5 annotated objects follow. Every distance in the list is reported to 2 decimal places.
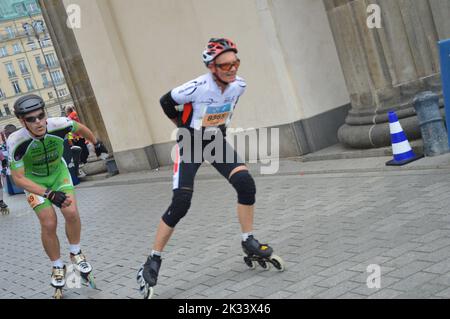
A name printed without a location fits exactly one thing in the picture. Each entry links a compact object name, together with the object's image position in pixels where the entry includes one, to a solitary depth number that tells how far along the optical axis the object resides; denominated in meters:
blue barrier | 7.11
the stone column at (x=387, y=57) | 8.57
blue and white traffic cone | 7.93
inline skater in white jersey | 5.01
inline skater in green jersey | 5.53
